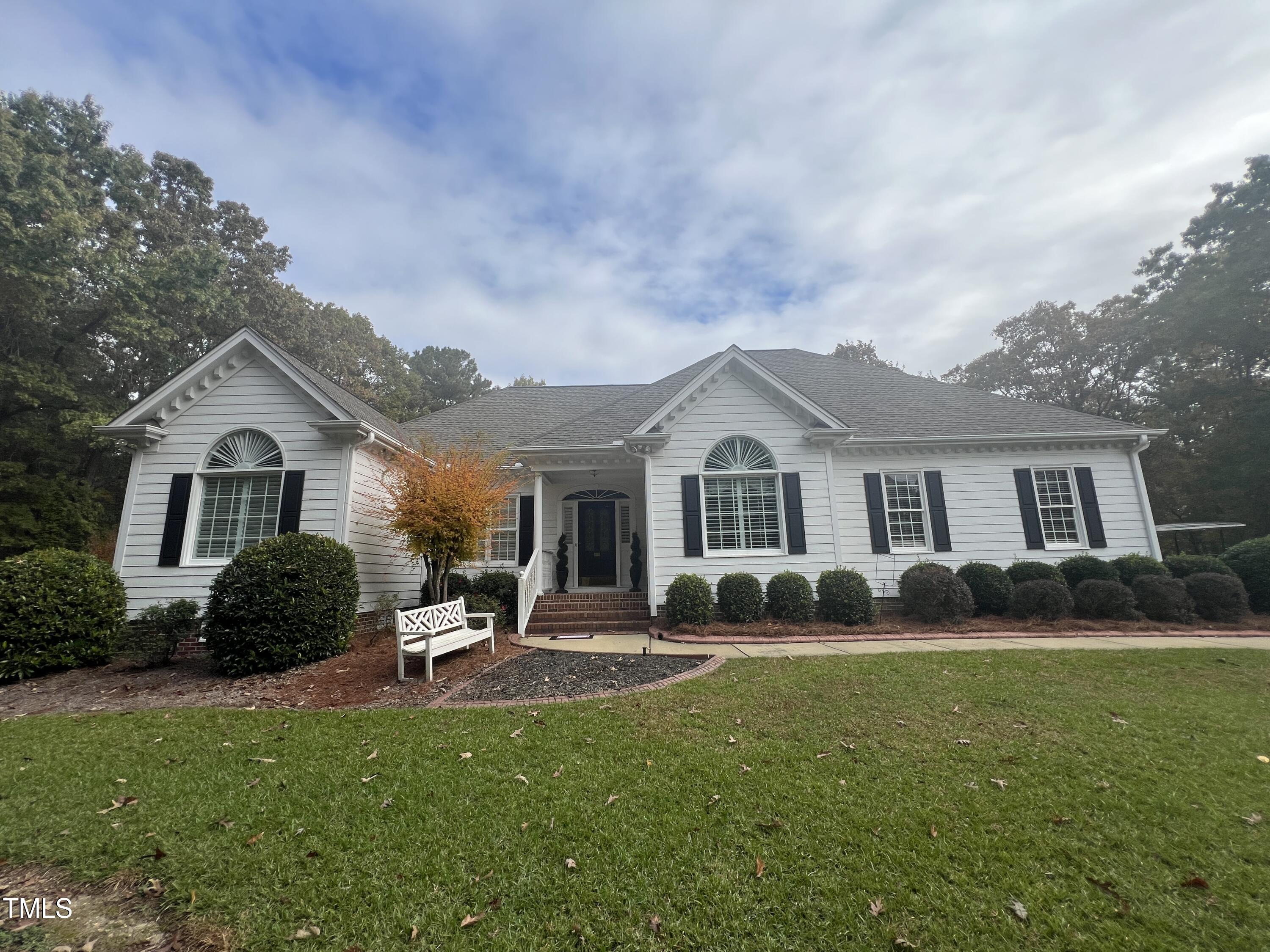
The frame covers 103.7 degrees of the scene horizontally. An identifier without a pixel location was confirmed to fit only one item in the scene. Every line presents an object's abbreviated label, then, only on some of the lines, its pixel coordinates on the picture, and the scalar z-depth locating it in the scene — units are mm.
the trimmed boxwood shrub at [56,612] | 7332
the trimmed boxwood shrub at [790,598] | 10086
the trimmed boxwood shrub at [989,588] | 10625
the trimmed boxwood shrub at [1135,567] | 10812
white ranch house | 10195
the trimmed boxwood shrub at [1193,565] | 10555
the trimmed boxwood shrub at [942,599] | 9945
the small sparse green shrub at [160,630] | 8570
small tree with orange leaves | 9219
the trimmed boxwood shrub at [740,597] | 10094
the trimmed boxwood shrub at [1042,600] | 9898
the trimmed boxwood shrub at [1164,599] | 9805
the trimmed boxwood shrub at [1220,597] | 9867
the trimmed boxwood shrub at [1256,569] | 10516
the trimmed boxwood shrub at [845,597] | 10031
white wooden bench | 6941
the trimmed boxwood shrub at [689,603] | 9914
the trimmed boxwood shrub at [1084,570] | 10891
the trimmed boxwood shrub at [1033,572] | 10797
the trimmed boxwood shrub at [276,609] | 7402
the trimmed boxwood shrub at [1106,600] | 9789
